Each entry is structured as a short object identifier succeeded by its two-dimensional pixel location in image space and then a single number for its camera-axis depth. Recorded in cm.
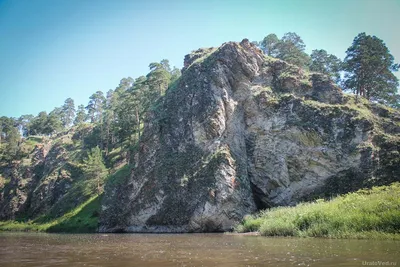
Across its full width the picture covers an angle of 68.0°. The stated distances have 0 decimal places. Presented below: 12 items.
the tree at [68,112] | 13388
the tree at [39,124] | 11527
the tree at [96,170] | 5842
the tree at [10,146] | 9188
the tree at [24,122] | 14225
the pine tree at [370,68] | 5091
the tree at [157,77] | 6450
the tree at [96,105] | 10984
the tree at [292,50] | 6275
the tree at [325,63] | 6431
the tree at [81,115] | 11931
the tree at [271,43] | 7132
